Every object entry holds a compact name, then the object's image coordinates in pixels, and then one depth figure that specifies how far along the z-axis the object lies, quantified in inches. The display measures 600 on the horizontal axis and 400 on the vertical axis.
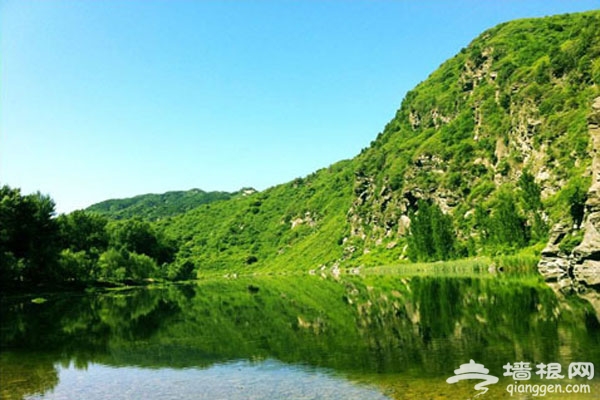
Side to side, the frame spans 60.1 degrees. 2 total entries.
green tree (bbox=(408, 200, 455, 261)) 5251.0
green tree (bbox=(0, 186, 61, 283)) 3245.6
